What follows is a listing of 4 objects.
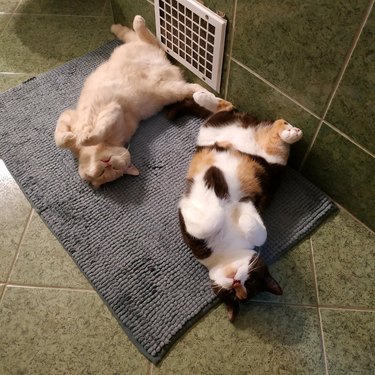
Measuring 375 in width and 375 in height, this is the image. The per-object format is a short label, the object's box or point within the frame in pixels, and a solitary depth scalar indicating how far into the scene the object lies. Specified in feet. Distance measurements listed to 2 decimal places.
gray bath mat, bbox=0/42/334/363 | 3.14
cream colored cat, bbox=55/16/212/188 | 3.70
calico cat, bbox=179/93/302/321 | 2.95
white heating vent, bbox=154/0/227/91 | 3.60
